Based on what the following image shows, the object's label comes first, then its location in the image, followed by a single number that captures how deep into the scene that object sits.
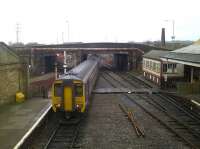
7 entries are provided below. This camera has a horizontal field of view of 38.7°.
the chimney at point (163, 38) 59.66
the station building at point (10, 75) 21.22
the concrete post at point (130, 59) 53.90
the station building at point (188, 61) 21.63
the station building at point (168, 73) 30.69
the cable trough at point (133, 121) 15.02
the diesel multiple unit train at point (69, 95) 16.52
